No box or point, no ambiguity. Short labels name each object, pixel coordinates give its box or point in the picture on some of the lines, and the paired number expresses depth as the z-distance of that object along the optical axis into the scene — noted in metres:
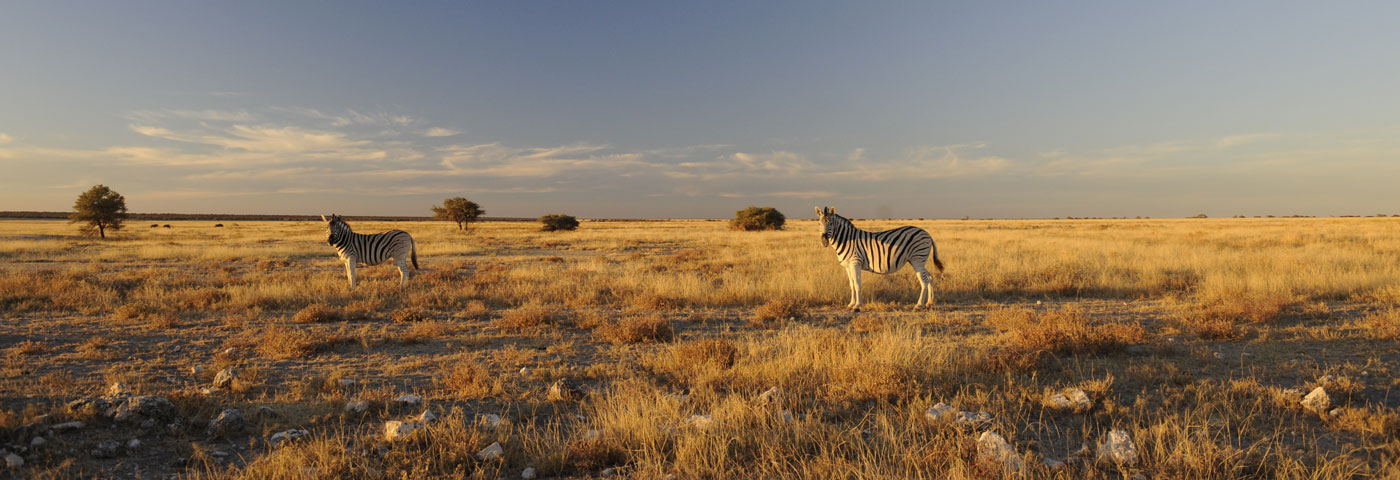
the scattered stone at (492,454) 4.25
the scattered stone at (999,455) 3.73
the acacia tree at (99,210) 45.81
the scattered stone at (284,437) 4.54
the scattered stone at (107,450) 4.38
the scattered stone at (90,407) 4.92
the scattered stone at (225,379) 6.19
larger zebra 11.88
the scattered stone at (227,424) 4.82
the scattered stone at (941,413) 4.73
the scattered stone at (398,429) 4.46
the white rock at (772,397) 5.12
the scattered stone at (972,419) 4.55
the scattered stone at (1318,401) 4.73
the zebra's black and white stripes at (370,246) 15.59
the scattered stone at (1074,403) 5.02
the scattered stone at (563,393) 5.80
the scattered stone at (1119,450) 3.90
